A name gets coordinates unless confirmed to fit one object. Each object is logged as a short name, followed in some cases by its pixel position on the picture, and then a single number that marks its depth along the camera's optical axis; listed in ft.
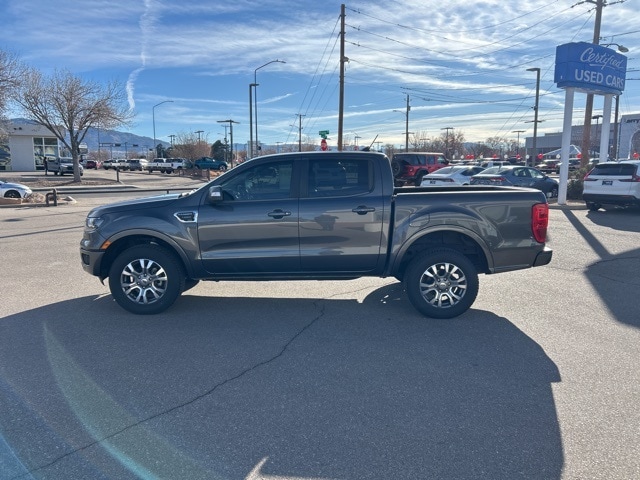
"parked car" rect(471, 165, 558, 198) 60.29
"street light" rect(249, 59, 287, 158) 132.19
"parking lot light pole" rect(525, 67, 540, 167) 142.15
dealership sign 55.01
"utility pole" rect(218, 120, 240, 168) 195.52
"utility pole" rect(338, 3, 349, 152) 87.60
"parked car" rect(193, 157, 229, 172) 189.47
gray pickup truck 18.08
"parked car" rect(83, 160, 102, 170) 241.04
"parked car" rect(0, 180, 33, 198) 67.72
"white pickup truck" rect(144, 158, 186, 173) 204.44
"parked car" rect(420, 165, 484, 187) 68.89
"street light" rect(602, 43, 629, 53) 71.39
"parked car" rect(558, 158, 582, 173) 175.99
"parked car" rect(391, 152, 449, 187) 88.83
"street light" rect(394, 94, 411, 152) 202.74
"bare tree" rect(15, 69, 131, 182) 104.58
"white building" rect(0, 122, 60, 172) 180.86
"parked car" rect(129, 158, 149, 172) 233.92
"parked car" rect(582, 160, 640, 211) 47.19
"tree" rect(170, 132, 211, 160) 256.73
